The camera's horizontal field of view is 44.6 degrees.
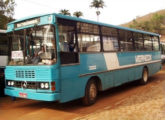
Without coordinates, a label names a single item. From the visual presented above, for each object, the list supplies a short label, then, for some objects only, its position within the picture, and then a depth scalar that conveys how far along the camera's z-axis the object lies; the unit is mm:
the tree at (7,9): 23612
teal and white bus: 5766
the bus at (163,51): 25438
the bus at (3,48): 10891
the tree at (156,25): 63538
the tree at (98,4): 45750
